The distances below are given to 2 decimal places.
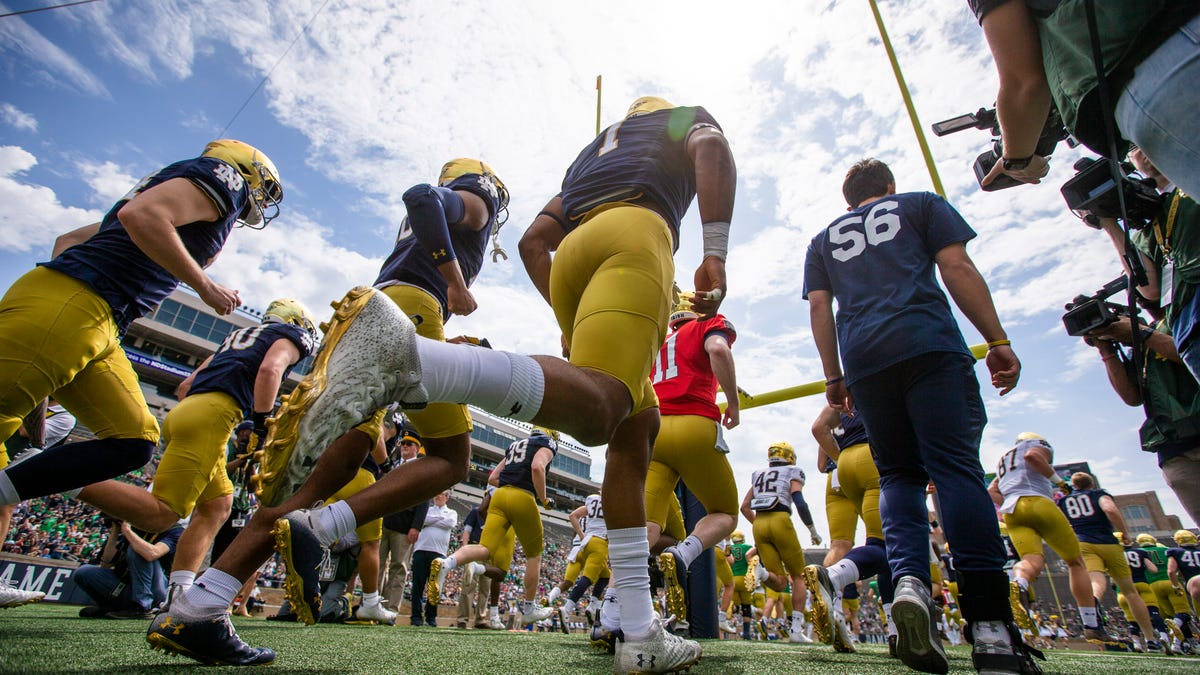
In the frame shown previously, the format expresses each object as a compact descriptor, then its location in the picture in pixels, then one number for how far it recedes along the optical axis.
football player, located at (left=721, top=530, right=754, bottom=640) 11.97
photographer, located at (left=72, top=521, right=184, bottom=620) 4.94
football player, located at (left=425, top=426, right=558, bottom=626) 6.79
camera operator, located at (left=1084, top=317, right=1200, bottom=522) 2.57
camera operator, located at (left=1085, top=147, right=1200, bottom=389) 2.09
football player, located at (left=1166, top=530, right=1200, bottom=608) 9.98
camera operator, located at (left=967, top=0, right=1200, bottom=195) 1.13
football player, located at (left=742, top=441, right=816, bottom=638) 6.57
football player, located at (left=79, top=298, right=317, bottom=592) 2.89
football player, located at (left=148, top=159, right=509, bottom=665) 1.30
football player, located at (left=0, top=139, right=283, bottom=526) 2.25
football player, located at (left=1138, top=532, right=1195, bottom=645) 10.45
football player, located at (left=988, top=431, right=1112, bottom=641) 6.06
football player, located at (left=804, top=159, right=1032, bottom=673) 2.01
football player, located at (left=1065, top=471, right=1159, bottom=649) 7.45
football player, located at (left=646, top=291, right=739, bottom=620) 3.83
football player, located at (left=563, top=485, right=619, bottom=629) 7.74
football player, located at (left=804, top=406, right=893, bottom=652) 3.50
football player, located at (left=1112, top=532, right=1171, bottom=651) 10.36
